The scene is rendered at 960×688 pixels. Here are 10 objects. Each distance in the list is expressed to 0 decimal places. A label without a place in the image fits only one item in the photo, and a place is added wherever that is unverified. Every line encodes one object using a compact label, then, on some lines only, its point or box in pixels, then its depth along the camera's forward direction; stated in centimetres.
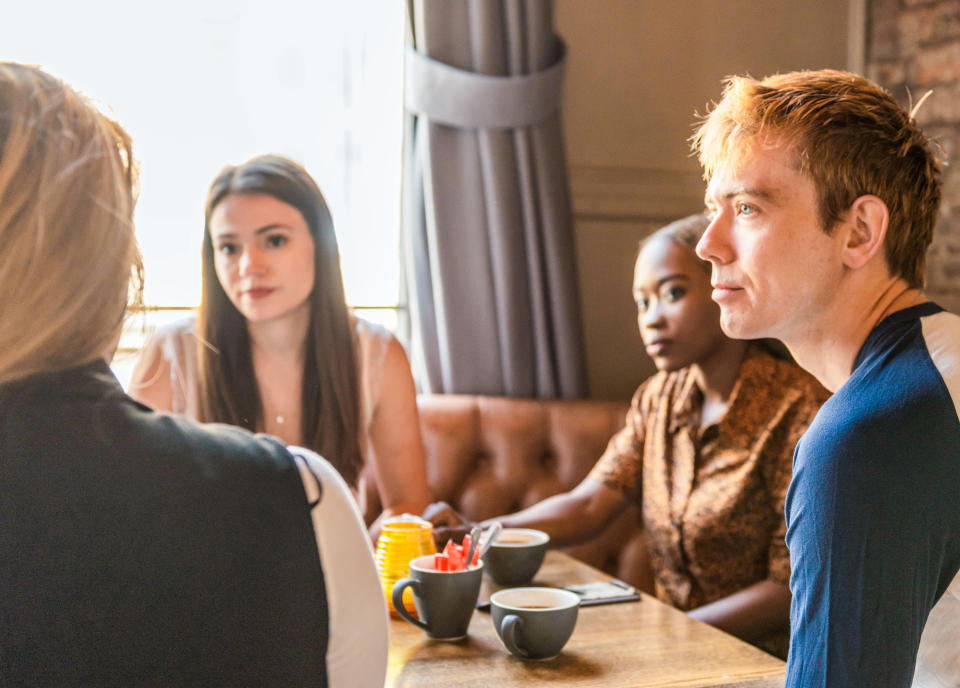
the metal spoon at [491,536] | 137
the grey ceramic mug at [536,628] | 107
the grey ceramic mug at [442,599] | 114
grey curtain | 259
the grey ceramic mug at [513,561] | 142
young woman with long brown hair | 189
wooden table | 104
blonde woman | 70
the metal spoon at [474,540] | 127
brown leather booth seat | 240
